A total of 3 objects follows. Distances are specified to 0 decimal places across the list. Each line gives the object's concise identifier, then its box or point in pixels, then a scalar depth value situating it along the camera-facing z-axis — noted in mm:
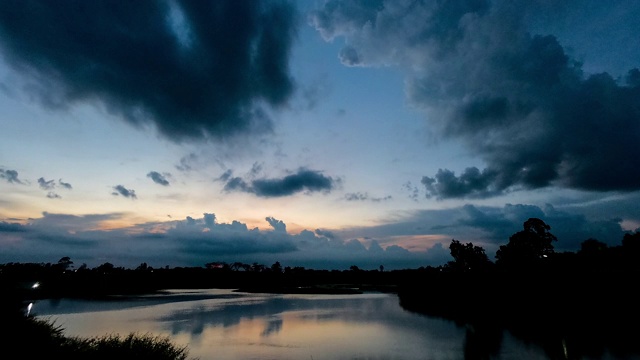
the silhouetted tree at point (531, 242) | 99750
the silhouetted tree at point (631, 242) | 74400
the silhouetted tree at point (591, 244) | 102738
